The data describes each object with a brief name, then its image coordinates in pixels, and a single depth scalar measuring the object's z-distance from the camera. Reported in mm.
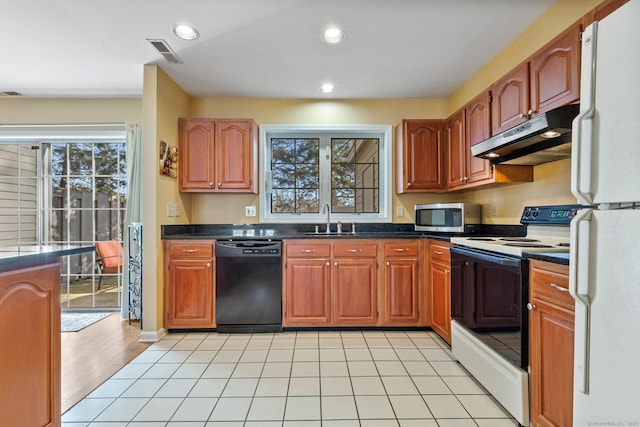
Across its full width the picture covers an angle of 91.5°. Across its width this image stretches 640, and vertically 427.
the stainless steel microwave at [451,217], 2709
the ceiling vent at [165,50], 2338
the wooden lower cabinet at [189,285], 2857
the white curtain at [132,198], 3225
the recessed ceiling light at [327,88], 3096
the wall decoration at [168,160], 2777
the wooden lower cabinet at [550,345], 1304
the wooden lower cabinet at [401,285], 2924
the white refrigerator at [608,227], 913
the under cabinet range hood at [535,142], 1579
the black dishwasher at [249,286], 2875
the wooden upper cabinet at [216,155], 3141
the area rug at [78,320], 3039
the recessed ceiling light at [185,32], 2150
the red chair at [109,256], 3619
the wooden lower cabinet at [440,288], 2549
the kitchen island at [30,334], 1175
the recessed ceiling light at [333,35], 2191
